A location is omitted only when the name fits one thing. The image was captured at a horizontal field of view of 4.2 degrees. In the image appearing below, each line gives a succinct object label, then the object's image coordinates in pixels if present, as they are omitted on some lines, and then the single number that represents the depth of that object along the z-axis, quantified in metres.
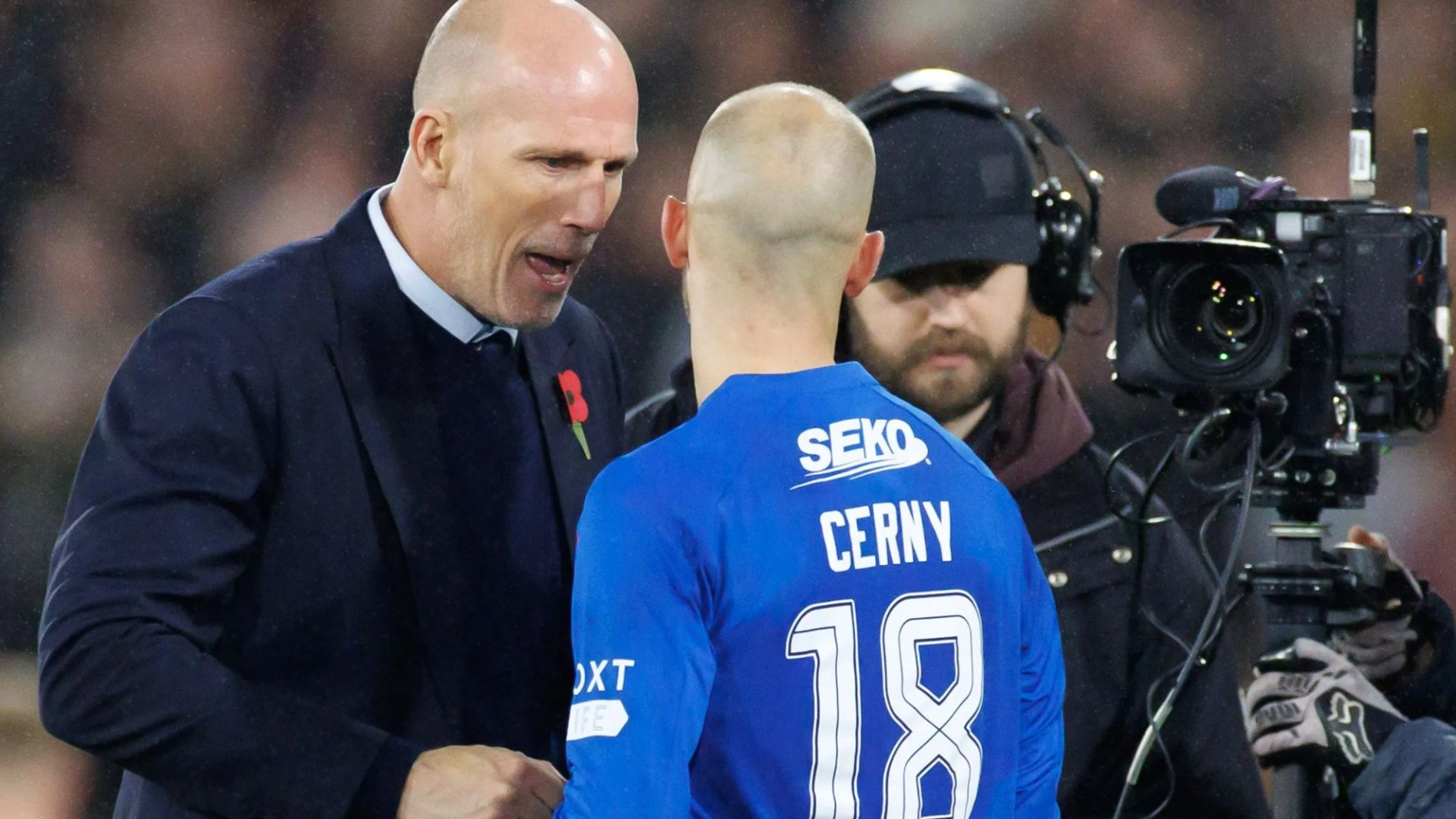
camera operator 20.40
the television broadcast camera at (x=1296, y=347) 20.28
